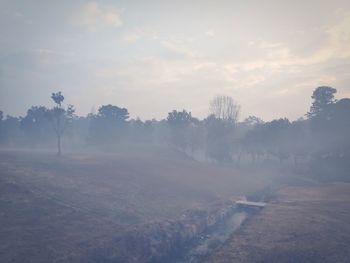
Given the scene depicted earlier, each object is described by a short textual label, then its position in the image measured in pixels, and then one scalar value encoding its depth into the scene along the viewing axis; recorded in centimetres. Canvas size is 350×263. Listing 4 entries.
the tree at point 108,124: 9956
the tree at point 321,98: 8044
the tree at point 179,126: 9588
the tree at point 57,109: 6256
